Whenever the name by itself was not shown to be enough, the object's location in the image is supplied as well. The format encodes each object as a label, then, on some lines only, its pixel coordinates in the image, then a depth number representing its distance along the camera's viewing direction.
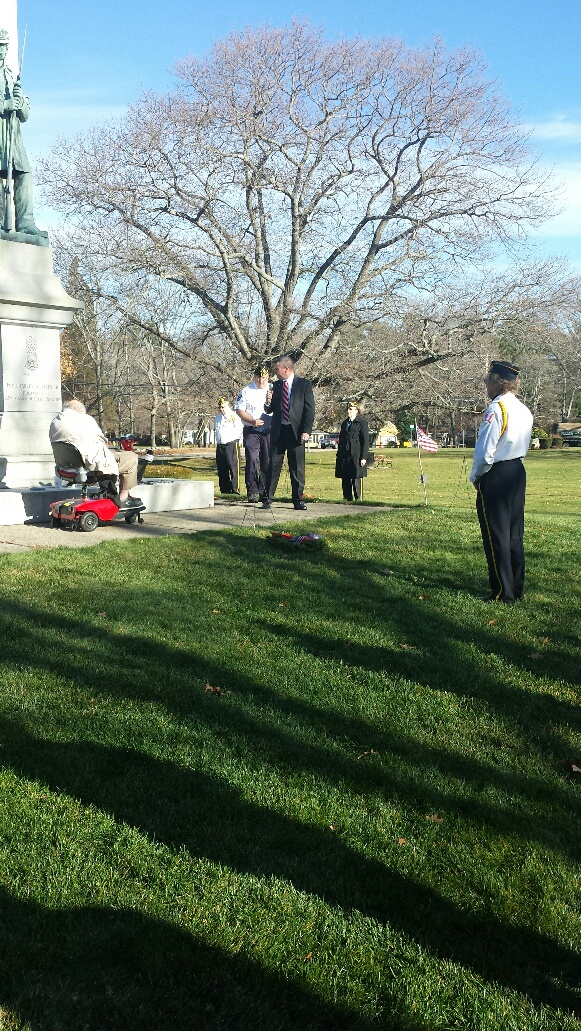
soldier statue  13.77
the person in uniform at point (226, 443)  16.09
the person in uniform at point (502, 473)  7.05
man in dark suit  12.39
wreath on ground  9.15
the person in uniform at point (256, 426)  13.48
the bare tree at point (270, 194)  27.12
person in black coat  15.44
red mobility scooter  10.15
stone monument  12.86
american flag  15.95
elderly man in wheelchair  10.12
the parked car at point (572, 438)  79.31
